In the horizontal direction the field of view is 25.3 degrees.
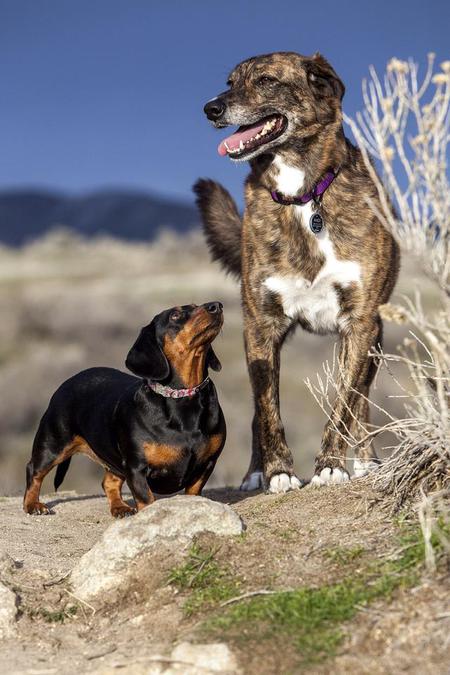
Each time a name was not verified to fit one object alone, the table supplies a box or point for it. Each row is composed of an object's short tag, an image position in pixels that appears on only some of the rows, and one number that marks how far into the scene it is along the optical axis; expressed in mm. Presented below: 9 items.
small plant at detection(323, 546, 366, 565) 4223
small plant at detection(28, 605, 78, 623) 4395
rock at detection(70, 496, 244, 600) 4480
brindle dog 6203
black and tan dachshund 5633
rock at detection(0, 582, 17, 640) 4281
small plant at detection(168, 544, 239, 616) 4121
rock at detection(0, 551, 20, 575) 4754
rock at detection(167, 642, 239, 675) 3551
